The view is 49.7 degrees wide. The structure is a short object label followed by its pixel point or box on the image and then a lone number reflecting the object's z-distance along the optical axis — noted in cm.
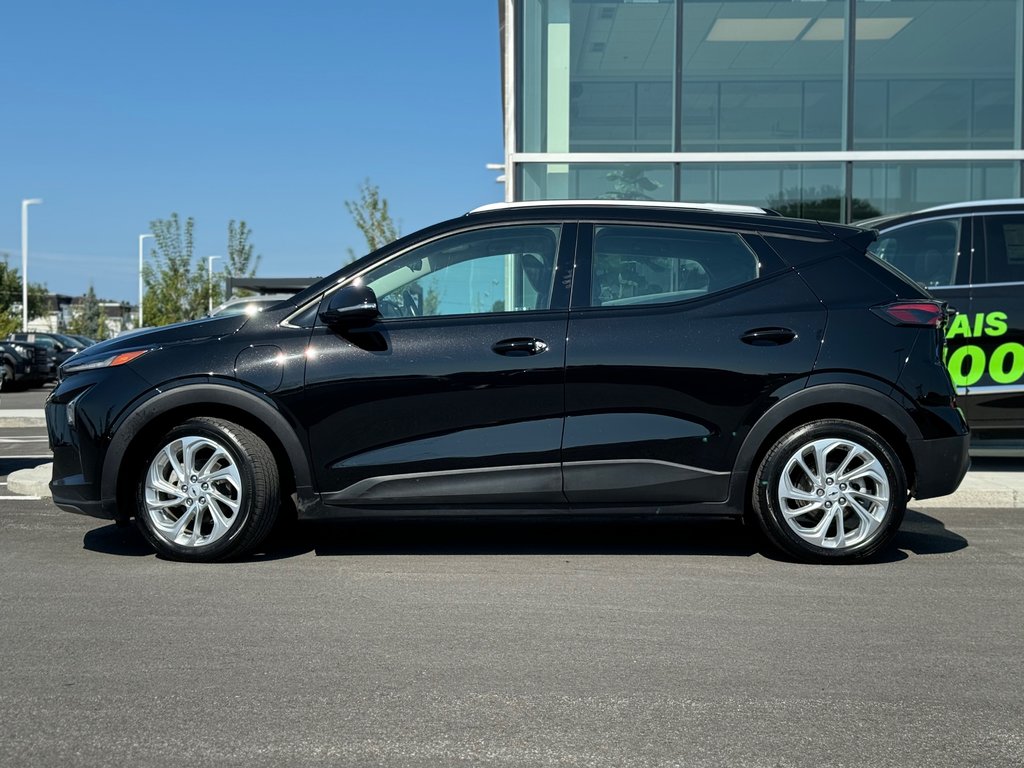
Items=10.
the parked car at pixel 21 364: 2692
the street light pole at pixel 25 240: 5028
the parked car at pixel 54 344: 2966
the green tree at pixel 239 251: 4781
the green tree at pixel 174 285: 4488
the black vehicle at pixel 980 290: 822
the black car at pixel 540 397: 536
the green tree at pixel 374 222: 3394
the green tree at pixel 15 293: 7106
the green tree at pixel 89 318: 8219
